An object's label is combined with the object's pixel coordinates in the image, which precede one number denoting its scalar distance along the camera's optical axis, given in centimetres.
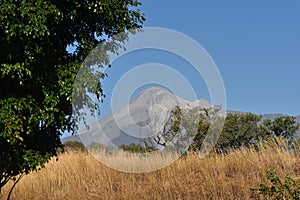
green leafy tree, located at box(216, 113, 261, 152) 5288
